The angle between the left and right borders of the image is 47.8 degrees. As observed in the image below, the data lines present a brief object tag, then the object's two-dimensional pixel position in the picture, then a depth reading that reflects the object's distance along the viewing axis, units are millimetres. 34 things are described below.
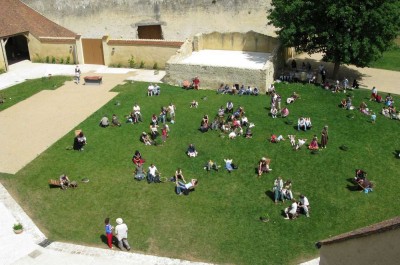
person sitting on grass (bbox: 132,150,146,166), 22141
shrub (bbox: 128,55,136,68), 36319
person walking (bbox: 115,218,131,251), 16453
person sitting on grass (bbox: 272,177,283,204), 19344
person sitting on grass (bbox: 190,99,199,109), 28891
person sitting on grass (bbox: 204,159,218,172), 21906
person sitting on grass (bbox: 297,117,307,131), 25547
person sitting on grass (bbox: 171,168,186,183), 20628
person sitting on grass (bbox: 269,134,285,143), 24328
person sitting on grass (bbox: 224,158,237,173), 21703
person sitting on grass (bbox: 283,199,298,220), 18281
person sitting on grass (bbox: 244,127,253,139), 24927
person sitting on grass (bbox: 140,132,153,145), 24375
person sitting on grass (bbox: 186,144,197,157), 23078
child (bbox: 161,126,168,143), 24750
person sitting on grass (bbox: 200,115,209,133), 25714
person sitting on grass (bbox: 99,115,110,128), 26297
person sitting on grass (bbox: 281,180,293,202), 19505
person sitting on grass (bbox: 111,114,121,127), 26391
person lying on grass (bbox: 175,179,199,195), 20062
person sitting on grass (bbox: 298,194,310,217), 18531
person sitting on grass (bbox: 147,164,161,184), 20812
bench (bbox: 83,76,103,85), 32531
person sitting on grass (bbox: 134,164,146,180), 21172
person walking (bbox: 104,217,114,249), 16578
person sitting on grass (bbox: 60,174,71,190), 20473
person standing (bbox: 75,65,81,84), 33000
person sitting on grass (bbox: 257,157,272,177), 21469
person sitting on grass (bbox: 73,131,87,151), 23688
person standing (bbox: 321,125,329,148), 23531
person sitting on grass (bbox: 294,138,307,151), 23667
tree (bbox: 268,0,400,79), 28875
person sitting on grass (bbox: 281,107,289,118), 27094
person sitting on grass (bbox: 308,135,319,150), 23516
